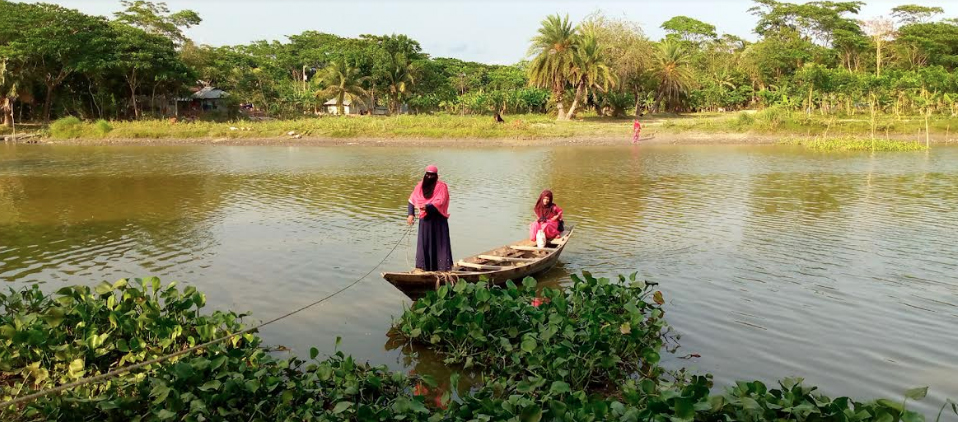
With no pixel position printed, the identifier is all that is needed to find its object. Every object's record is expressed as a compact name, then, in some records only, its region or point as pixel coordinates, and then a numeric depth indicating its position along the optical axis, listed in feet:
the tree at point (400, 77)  167.67
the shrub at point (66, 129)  132.26
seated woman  34.94
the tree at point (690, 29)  241.55
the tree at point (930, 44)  179.01
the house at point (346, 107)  178.96
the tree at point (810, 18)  200.64
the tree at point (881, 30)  192.33
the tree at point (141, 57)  137.59
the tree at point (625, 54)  151.43
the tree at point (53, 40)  127.95
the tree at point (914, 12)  196.75
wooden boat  26.22
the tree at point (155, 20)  165.37
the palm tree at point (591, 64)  137.28
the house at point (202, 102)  178.09
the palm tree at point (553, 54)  137.59
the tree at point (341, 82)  164.76
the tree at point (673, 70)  156.04
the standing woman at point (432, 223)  27.81
